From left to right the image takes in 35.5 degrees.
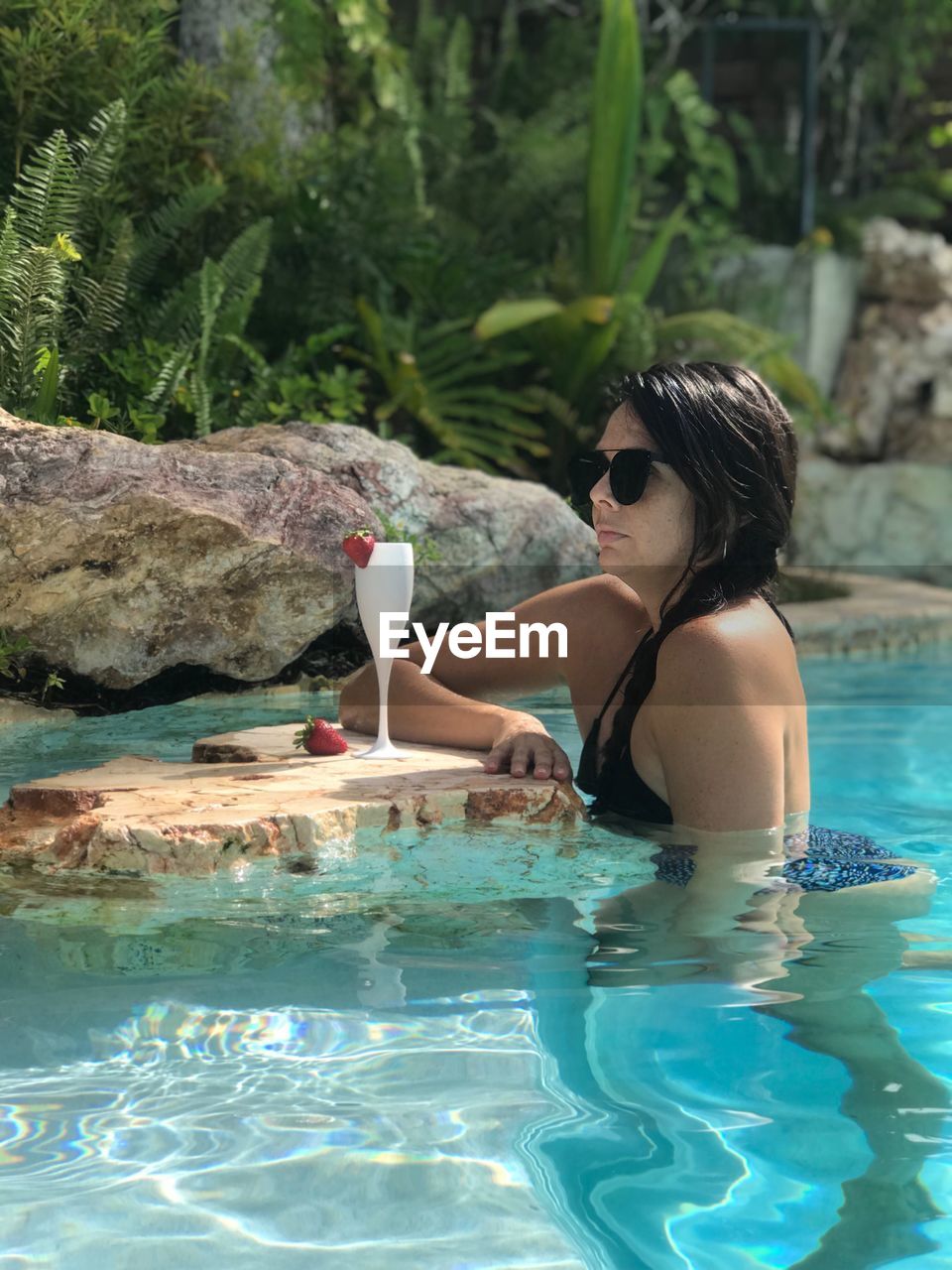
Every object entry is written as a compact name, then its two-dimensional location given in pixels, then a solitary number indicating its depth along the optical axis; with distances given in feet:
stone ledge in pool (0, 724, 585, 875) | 9.39
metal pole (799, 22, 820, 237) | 41.96
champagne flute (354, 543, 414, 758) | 11.21
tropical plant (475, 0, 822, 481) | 30.99
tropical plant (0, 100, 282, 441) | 19.99
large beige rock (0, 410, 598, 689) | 16.72
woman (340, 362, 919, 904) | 9.09
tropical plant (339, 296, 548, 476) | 27.68
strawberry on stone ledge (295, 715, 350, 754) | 11.60
